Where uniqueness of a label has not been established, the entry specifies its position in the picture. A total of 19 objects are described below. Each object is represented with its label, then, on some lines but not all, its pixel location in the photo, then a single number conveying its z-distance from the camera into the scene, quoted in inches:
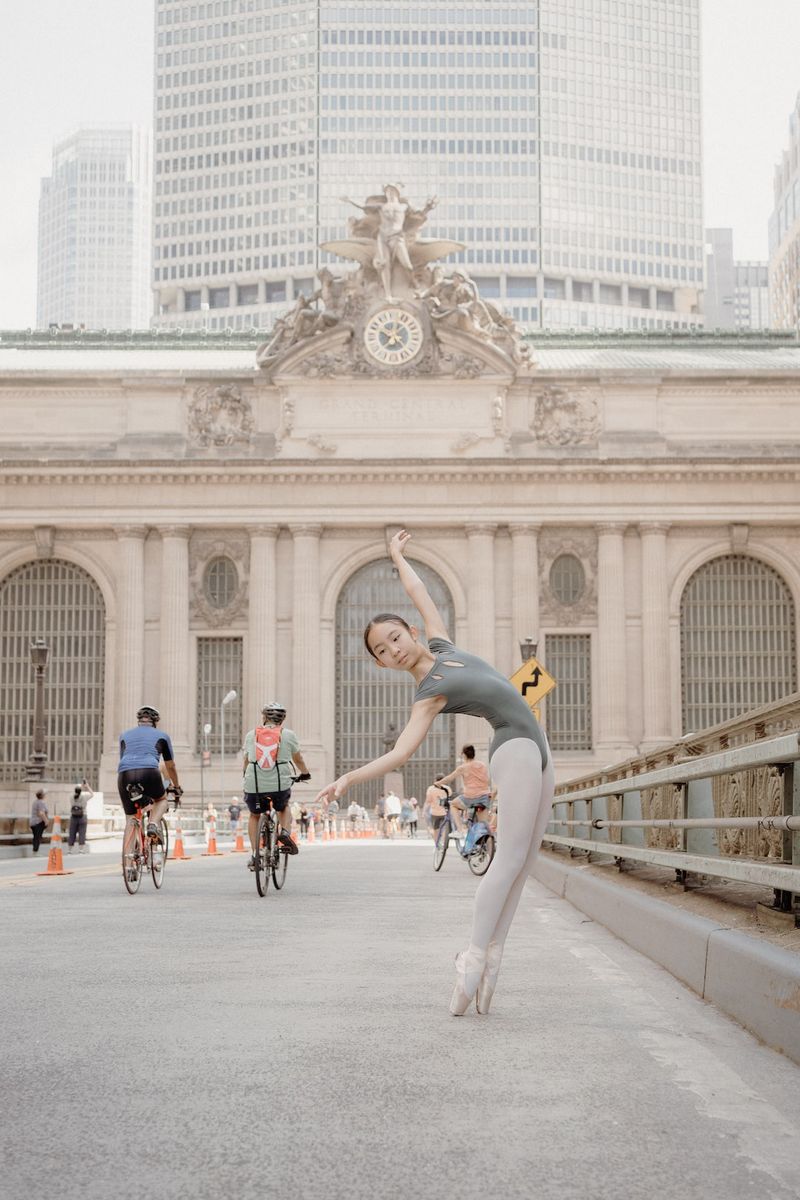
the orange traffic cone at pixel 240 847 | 1268.5
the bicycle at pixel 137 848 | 638.5
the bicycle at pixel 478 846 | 863.7
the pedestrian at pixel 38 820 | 1210.6
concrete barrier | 249.0
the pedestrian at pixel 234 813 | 1999.3
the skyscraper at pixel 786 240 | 5339.6
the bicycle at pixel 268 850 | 639.1
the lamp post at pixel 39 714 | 1641.2
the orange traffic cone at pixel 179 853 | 1057.6
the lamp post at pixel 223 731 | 2079.2
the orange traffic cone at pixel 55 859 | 821.9
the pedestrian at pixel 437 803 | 1047.0
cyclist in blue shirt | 642.2
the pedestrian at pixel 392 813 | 1957.4
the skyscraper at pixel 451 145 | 5940.0
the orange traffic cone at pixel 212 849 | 1183.6
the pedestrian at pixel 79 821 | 1301.7
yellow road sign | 1082.1
